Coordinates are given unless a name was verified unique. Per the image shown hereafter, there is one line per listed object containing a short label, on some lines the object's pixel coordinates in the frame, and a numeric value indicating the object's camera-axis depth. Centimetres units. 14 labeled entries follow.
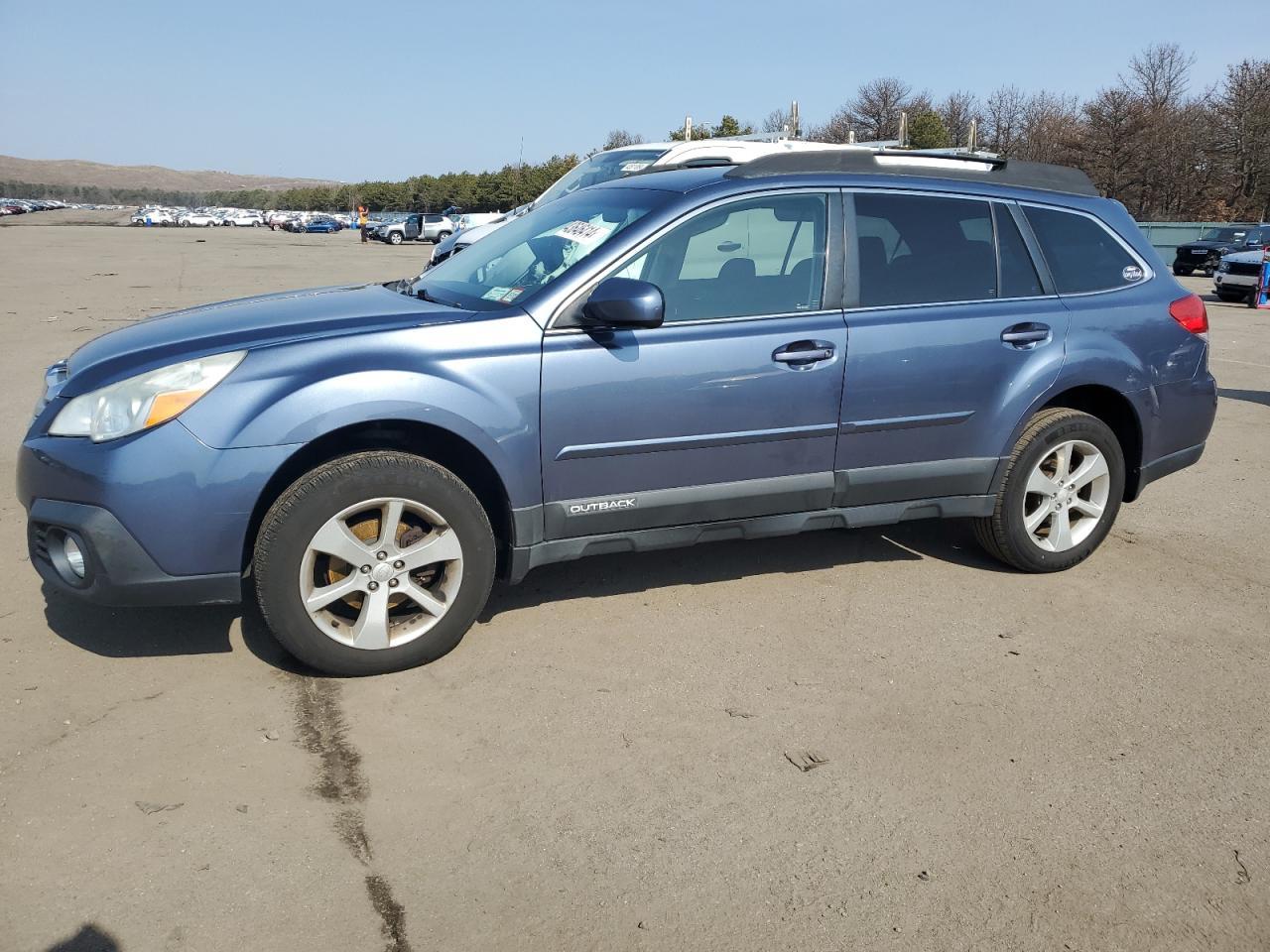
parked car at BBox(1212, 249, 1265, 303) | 2073
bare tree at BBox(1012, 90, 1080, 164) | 5644
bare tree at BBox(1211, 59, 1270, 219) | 5041
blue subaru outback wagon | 352
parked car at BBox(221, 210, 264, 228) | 9582
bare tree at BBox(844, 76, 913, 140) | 6462
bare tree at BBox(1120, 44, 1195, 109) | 5597
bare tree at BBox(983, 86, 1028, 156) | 6394
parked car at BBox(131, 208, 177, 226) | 8438
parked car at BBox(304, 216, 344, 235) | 7500
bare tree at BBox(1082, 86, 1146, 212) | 5275
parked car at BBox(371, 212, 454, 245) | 4784
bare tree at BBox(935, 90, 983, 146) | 6328
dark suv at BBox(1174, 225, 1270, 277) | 2795
